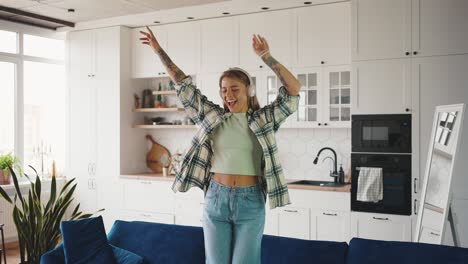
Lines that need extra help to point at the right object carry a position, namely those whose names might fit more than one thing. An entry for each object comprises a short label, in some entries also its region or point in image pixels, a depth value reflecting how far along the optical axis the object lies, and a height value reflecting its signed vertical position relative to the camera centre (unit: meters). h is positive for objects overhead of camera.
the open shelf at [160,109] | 6.38 +0.18
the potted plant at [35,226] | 3.60 -0.68
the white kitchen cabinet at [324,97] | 5.25 +0.26
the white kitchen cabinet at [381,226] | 4.72 -0.92
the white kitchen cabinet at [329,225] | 4.96 -0.95
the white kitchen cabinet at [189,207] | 5.82 -0.91
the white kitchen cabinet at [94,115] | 6.48 +0.12
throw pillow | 3.08 -0.69
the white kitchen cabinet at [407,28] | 4.52 +0.84
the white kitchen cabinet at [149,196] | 6.04 -0.83
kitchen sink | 5.36 -0.61
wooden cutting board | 6.71 -0.40
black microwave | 4.72 -0.08
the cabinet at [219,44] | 5.84 +0.89
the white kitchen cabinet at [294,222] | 5.16 -0.96
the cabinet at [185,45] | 6.11 +0.92
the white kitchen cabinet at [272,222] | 5.32 -0.97
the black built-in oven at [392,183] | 4.72 -0.53
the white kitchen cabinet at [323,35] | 5.22 +0.88
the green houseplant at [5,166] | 6.14 -0.47
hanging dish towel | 4.80 -0.55
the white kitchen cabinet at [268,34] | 5.51 +0.94
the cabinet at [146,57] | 6.38 +0.82
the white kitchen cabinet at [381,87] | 4.72 +0.33
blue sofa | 2.66 -0.68
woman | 2.38 -0.18
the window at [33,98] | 6.50 +0.34
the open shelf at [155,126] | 6.40 -0.02
